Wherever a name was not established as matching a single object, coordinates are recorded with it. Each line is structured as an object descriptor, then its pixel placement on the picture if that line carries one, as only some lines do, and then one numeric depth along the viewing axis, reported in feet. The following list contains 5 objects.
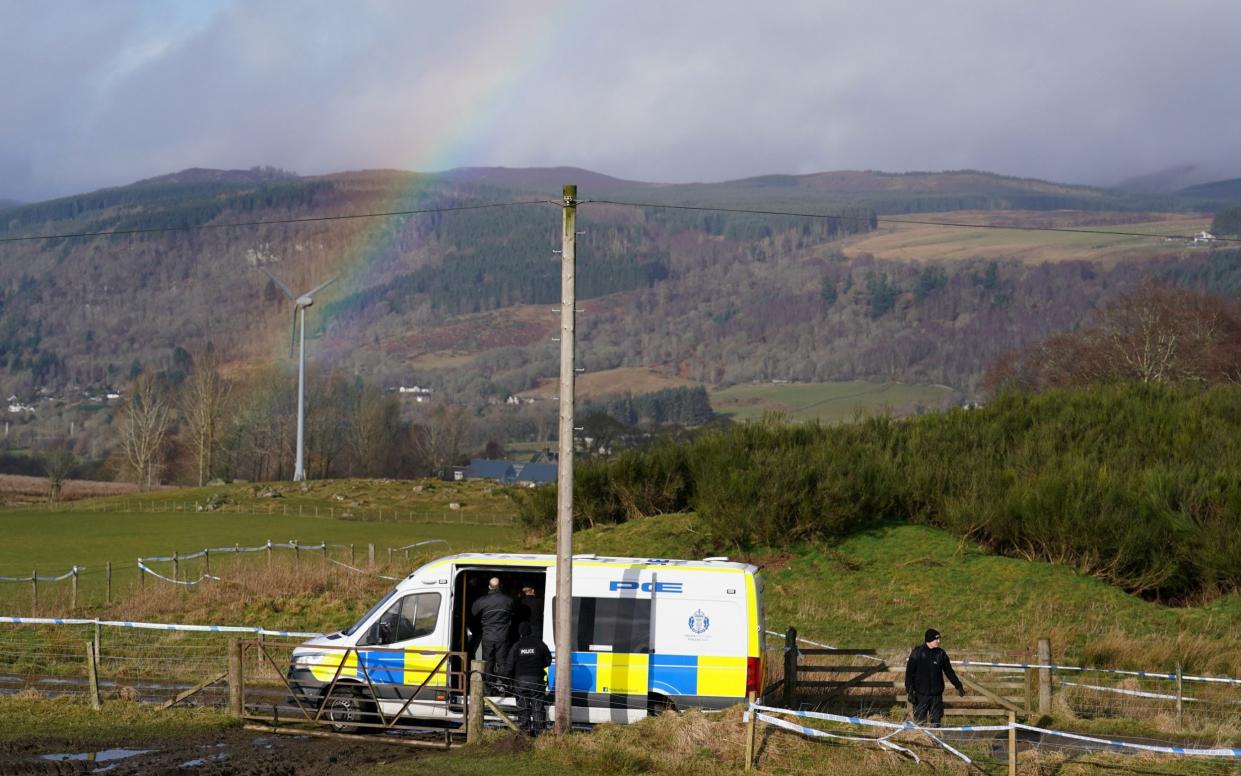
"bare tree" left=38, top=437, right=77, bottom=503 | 332.25
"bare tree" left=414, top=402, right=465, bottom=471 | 556.10
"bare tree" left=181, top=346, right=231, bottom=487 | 450.30
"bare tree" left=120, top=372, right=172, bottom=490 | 465.88
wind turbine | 349.61
